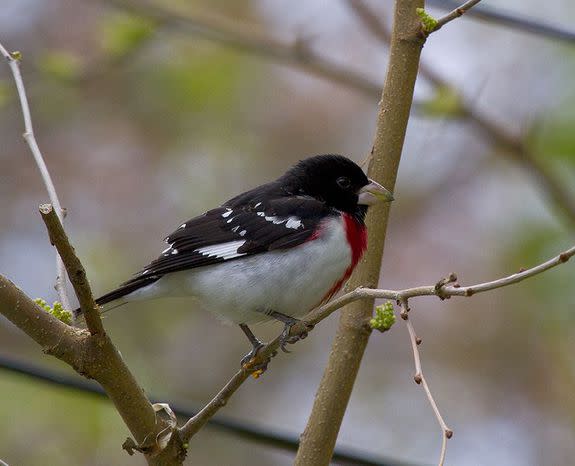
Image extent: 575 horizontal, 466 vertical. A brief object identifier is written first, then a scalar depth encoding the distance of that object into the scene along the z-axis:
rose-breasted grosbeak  6.86
